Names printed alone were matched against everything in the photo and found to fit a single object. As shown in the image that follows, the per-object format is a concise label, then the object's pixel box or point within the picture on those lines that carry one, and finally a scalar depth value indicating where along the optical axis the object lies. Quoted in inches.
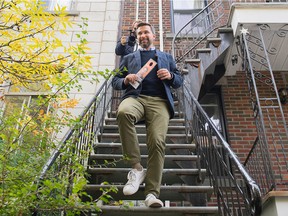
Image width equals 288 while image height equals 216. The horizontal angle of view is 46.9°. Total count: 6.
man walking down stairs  121.5
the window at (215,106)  284.4
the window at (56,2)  352.9
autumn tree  85.0
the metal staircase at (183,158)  119.7
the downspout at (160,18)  280.7
